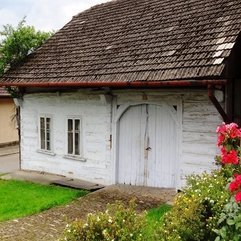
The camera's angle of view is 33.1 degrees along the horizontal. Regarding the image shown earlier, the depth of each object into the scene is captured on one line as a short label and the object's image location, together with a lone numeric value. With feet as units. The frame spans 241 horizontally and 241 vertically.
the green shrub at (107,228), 13.88
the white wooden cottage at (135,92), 30.45
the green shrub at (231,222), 12.54
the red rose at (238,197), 11.13
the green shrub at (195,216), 15.31
